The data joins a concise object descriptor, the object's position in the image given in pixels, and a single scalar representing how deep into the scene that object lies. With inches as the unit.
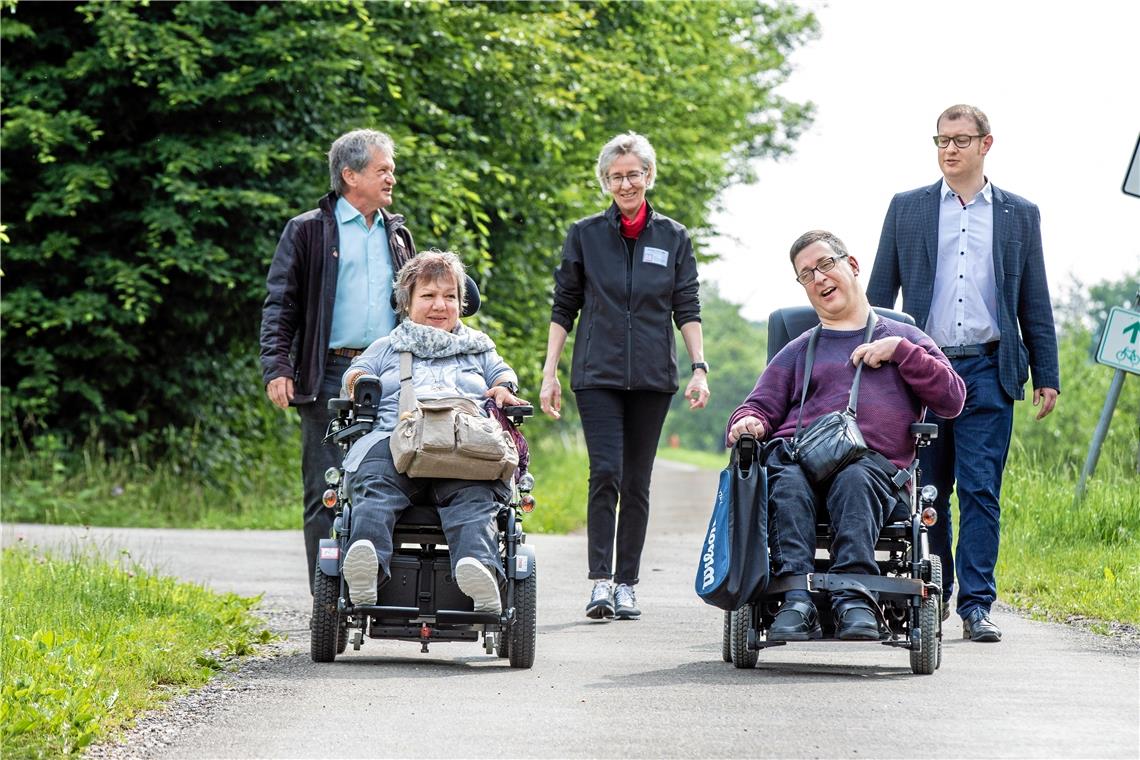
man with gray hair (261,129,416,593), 531.0
